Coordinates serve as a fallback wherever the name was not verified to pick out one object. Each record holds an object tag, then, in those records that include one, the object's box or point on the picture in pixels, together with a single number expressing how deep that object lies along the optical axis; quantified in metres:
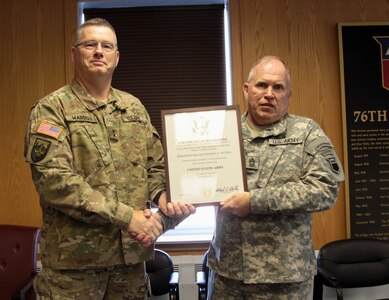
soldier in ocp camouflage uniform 1.38
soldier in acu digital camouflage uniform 1.39
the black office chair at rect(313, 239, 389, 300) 2.39
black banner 2.65
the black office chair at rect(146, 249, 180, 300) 2.34
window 2.78
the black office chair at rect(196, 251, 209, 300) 2.03
